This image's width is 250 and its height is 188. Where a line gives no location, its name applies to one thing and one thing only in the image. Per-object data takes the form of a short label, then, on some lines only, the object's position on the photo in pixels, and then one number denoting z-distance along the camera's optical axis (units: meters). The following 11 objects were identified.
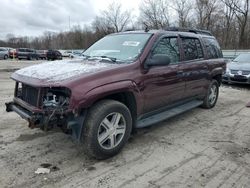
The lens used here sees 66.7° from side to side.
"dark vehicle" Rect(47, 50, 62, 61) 26.94
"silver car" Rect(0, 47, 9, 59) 23.73
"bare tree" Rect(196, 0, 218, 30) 31.71
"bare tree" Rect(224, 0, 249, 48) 28.04
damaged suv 2.46
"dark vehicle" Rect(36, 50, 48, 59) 26.37
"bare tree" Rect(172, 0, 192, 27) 33.02
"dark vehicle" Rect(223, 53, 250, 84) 7.43
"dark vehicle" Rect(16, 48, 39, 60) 24.60
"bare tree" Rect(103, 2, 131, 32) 42.18
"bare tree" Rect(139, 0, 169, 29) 35.19
